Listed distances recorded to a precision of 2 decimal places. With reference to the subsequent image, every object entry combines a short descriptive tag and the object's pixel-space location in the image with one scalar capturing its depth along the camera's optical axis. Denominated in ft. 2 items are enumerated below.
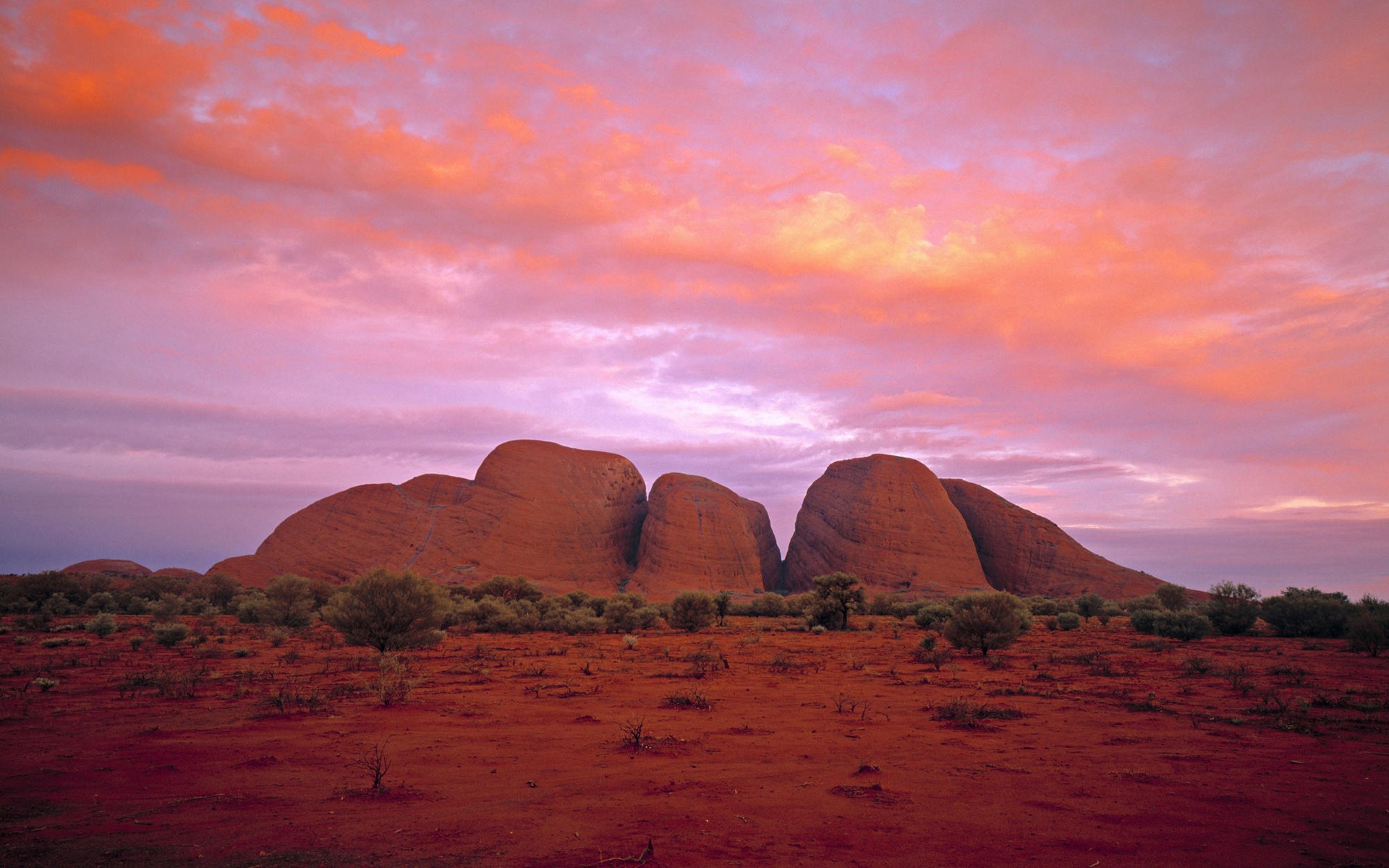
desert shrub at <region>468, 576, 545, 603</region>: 115.96
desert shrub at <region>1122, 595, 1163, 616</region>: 91.76
